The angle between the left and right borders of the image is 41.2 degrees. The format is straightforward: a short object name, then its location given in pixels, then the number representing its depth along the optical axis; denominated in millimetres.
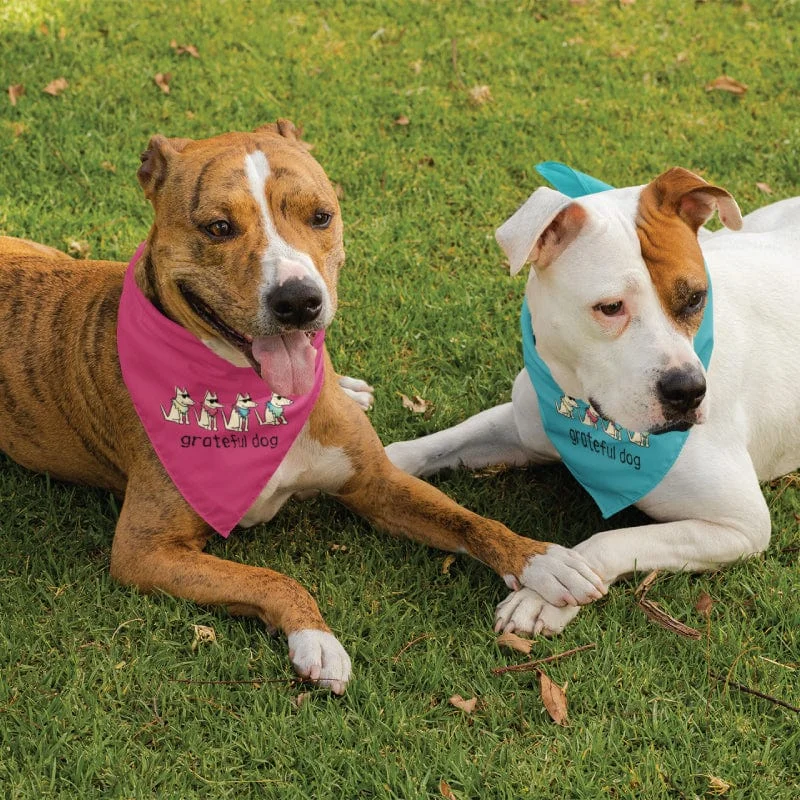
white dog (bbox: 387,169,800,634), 3576
